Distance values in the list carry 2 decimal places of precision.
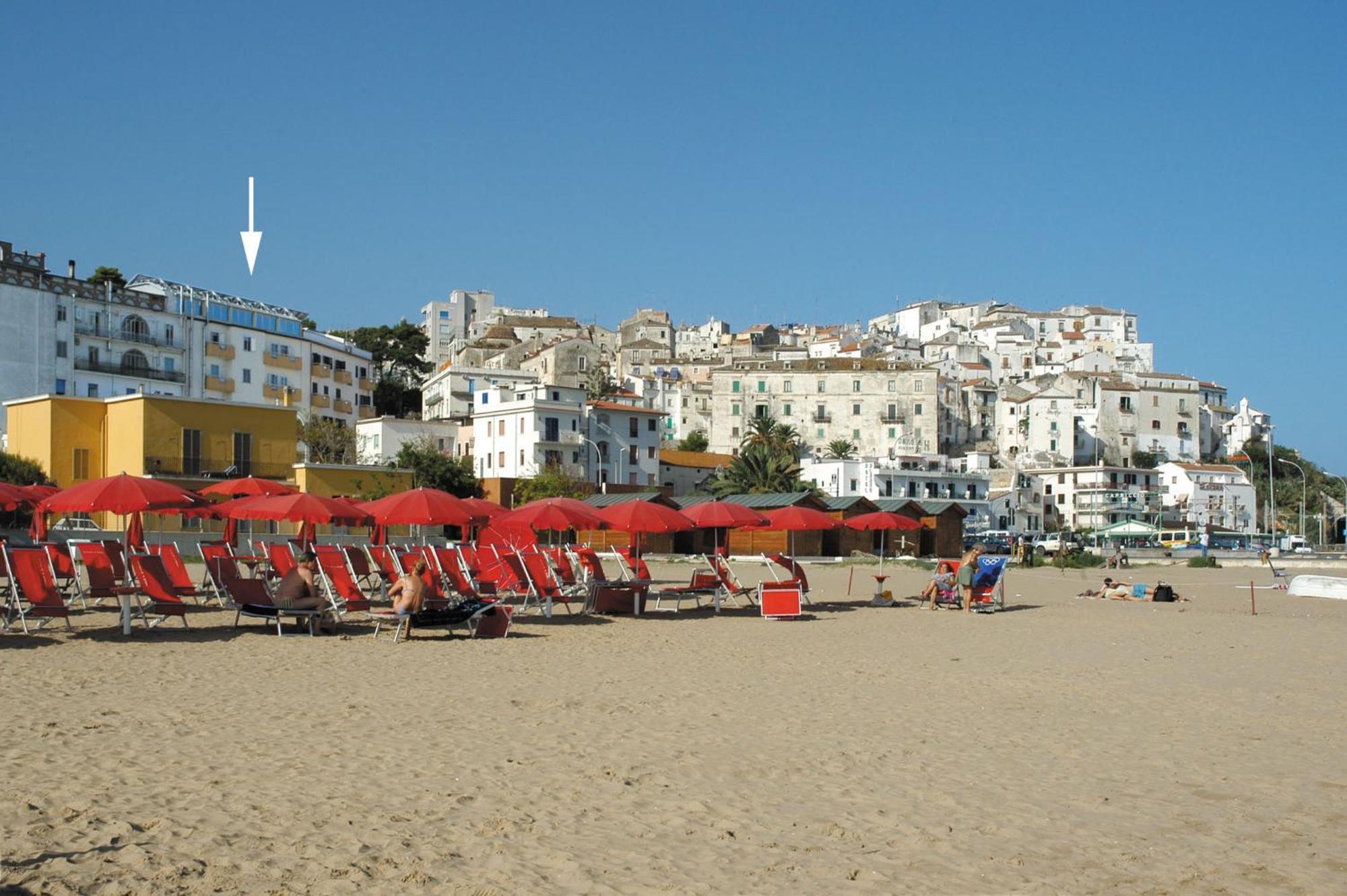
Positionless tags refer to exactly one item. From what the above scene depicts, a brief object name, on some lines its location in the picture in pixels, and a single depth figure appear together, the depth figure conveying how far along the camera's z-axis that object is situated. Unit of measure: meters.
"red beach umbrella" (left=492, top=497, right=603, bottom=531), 19.08
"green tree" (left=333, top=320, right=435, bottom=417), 97.25
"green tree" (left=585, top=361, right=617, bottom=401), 95.69
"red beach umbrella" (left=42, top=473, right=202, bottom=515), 16.03
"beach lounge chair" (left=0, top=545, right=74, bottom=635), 13.89
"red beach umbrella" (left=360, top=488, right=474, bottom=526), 18.50
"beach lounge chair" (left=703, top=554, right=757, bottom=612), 22.36
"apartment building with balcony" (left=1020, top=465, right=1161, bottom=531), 95.44
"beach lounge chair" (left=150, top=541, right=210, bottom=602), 16.27
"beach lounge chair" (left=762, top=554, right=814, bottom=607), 22.92
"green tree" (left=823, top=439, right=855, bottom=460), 98.25
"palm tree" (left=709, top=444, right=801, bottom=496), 70.88
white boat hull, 30.02
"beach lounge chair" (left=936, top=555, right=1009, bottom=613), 23.62
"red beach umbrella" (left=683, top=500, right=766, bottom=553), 22.08
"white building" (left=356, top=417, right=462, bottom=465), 73.81
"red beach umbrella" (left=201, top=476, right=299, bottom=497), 23.17
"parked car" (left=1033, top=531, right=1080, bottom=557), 66.62
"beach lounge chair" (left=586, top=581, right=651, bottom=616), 20.61
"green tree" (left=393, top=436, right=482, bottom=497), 59.25
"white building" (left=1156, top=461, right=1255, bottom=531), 99.00
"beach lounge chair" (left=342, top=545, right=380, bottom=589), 20.27
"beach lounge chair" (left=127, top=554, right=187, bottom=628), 14.92
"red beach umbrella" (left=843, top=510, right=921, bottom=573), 27.33
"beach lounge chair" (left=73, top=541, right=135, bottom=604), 15.01
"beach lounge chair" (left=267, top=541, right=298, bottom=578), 18.47
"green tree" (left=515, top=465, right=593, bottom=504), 62.19
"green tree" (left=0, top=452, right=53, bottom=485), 40.31
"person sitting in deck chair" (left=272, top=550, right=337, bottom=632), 15.70
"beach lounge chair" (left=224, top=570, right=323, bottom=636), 15.49
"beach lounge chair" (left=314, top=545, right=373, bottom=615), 16.39
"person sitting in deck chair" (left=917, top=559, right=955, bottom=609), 24.17
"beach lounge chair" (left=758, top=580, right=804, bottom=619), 21.11
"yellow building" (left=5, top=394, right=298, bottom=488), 42.31
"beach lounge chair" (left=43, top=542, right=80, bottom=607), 16.28
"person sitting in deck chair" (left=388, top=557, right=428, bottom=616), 15.44
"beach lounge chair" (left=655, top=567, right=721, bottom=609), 20.83
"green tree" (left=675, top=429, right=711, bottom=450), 104.56
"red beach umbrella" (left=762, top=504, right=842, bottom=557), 23.23
